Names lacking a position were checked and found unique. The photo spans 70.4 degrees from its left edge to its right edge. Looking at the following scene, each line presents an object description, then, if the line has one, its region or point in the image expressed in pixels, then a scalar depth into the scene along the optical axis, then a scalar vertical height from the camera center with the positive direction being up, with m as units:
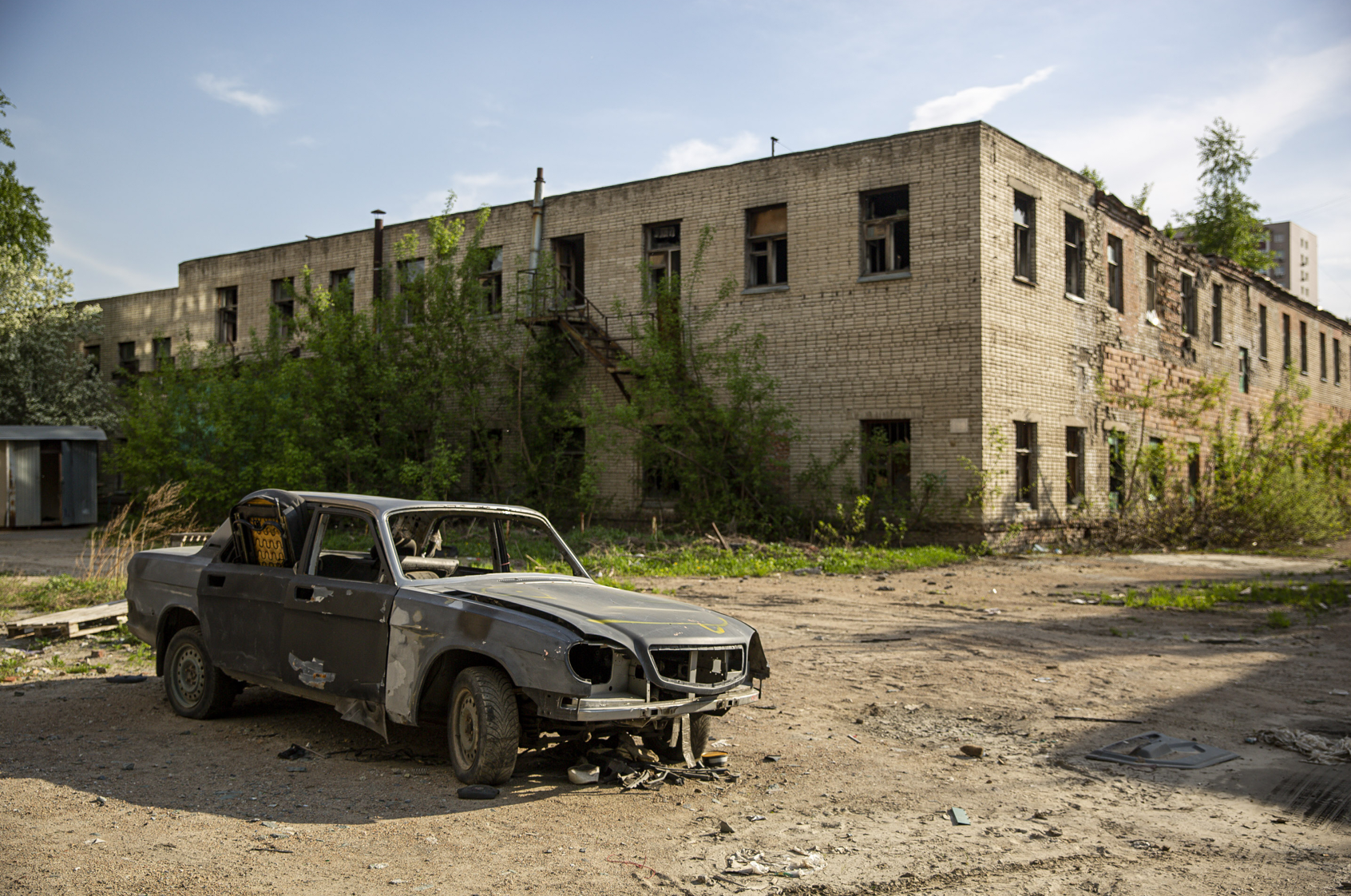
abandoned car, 4.67 -0.86
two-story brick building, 18.09 +3.70
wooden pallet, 8.95 -1.41
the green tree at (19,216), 26.69 +7.42
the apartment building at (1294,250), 139.00 +32.88
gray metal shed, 24.84 -0.02
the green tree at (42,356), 28.75 +3.70
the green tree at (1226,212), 38.44 +10.64
